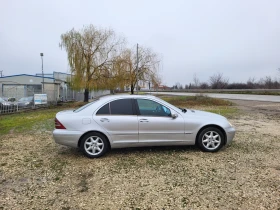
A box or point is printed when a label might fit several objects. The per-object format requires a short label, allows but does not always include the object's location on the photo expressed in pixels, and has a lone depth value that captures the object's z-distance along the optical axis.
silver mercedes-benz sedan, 5.05
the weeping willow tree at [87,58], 24.59
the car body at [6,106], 15.98
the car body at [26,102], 18.55
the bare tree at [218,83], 75.19
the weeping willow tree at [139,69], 27.41
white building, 25.23
